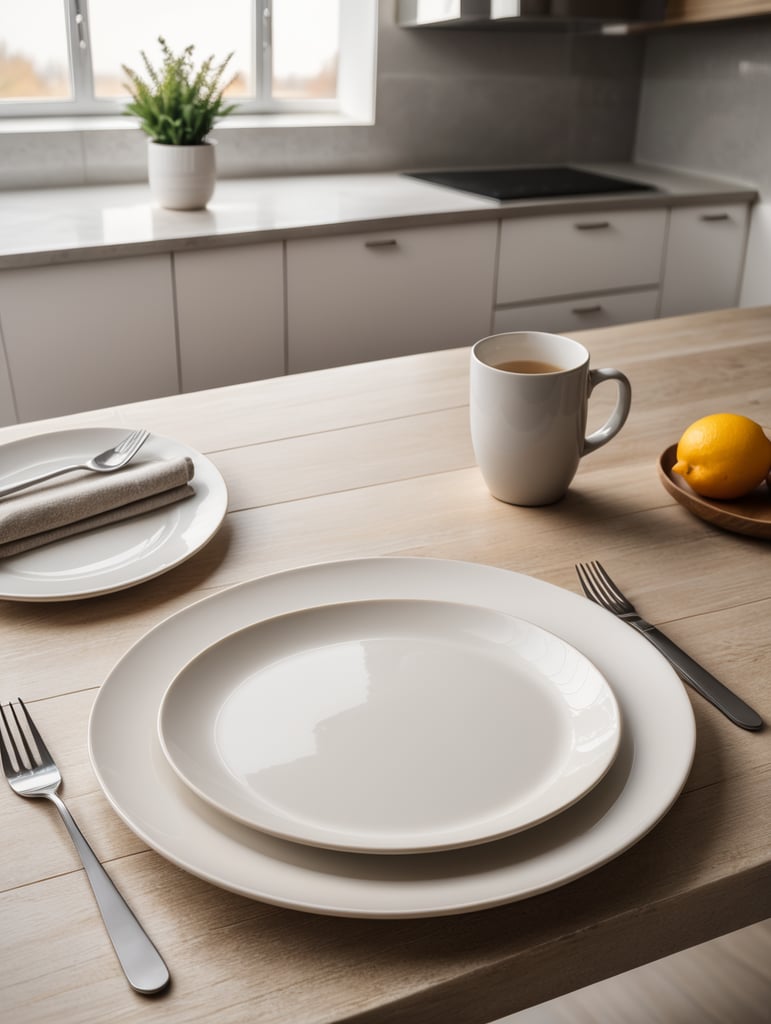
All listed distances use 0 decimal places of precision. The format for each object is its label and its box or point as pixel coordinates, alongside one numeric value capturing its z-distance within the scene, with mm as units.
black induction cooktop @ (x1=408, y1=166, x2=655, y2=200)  2572
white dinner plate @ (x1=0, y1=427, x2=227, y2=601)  717
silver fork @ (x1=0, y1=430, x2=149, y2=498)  834
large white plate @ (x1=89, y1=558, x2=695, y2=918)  456
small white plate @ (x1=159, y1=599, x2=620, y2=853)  500
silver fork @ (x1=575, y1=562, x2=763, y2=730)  606
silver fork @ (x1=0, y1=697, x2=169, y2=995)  433
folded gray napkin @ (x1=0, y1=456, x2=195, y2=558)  758
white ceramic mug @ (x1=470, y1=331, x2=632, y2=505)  823
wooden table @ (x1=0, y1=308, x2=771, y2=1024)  439
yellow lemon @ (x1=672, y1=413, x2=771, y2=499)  834
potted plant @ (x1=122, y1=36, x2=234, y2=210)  2184
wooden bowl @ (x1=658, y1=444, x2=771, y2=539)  810
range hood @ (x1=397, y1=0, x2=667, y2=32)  2523
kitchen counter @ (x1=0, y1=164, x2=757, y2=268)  1980
